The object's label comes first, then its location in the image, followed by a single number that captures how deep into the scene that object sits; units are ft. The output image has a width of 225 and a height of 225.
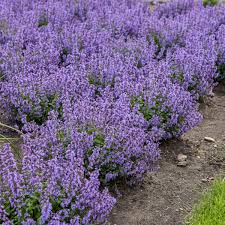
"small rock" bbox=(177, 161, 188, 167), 21.17
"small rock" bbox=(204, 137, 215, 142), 23.35
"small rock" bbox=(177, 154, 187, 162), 21.56
